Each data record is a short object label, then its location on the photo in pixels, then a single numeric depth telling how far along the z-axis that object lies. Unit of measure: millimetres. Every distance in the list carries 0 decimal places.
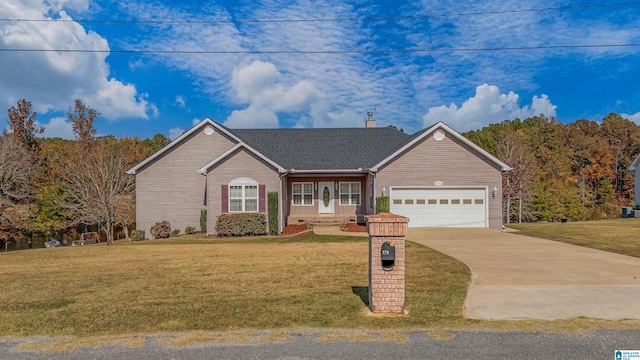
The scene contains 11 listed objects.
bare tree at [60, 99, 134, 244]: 25534
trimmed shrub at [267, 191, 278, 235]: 20312
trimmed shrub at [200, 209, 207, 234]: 21953
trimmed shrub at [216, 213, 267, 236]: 19859
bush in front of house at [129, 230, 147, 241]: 22094
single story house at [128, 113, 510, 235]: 20641
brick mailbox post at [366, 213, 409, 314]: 6273
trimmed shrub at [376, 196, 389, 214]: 20297
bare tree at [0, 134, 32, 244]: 25062
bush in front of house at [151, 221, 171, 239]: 22078
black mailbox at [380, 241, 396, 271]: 6258
